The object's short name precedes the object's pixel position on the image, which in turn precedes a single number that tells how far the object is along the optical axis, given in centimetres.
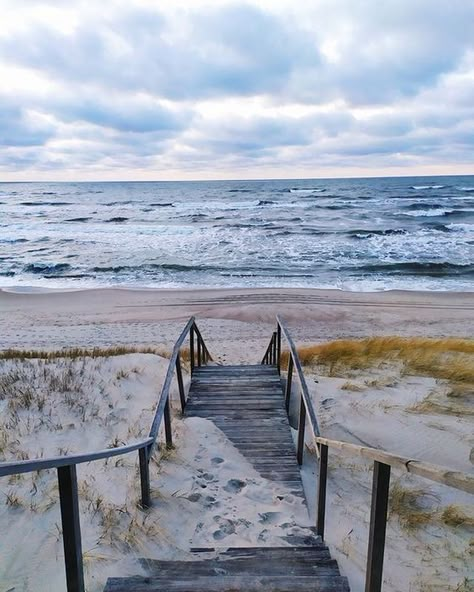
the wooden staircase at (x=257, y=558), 258
